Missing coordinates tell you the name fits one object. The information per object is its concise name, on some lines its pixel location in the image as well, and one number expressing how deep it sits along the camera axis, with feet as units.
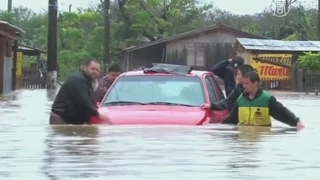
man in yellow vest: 36.65
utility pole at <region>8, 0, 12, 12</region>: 229.86
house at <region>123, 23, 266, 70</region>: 190.60
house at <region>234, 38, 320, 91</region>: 163.22
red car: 39.45
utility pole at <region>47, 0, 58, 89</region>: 131.95
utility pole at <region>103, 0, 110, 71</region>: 170.98
